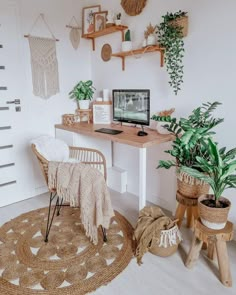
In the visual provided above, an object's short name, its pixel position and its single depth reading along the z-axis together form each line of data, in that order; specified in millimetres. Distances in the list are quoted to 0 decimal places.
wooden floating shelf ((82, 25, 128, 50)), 2600
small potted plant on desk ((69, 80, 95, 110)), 3054
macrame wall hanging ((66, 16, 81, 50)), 2957
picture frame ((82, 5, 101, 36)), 2902
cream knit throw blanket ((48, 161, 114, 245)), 1766
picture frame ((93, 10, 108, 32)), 2789
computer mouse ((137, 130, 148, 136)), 2334
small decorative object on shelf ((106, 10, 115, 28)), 2625
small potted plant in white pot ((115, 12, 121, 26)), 2574
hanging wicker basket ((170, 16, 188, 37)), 2078
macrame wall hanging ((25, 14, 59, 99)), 2699
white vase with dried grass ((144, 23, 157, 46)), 2318
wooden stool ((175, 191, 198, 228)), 1928
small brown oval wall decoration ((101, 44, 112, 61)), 2896
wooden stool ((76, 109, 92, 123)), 3084
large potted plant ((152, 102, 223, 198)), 1699
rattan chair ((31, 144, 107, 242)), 1984
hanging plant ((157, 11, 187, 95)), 2094
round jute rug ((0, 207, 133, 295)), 1612
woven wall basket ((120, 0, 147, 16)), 2421
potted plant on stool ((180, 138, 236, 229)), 1547
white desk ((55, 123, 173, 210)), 2051
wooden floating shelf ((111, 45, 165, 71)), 2295
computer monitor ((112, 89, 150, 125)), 2379
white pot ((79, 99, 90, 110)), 3085
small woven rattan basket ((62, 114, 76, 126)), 2949
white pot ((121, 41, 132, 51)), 2545
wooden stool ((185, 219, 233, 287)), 1586
